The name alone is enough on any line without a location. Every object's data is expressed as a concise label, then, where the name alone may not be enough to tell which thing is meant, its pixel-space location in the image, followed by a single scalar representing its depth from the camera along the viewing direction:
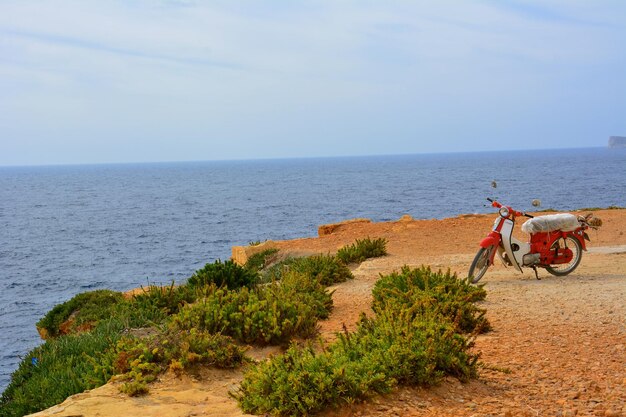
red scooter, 11.52
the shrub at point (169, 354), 6.58
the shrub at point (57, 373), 6.80
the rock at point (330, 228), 22.97
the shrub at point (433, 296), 8.00
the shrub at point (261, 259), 19.17
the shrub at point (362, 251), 15.86
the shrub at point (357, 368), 5.20
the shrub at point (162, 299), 10.31
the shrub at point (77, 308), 16.93
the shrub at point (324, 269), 12.50
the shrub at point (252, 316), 7.97
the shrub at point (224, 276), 11.51
